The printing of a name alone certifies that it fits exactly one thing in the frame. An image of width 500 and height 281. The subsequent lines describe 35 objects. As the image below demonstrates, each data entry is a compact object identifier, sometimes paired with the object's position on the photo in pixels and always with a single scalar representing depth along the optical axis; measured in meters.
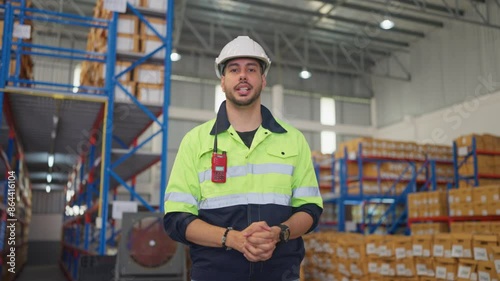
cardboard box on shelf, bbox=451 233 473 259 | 6.59
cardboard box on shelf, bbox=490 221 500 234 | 9.07
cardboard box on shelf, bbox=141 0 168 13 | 7.38
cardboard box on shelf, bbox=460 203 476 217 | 9.94
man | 1.88
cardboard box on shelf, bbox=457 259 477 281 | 6.48
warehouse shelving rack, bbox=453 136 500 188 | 12.55
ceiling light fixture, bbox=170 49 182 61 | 18.08
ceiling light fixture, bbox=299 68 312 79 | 19.81
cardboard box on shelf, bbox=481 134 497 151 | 12.85
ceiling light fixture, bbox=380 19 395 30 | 16.73
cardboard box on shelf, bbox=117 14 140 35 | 7.28
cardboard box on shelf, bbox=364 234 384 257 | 8.03
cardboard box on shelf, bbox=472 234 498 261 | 6.28
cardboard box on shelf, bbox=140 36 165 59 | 7.34
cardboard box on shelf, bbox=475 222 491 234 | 9.29
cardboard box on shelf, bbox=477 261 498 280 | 6.19
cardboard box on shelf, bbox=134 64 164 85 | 7.33
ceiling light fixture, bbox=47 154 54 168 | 12.05
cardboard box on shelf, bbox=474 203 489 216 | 9.52
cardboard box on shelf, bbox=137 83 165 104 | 7.24
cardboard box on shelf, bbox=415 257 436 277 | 7.10
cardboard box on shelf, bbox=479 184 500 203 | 9.30
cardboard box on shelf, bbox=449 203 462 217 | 10.30
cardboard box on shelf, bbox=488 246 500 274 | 6.12
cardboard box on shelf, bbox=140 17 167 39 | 7.38
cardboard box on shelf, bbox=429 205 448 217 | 11.03
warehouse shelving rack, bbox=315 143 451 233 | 14.02
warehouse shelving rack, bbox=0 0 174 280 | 6.46
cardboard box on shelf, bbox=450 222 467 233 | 10.25
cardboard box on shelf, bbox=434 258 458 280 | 6.75
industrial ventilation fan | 4.59
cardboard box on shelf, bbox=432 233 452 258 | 6.86
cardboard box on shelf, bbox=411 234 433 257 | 7.20
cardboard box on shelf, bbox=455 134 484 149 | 12.72
